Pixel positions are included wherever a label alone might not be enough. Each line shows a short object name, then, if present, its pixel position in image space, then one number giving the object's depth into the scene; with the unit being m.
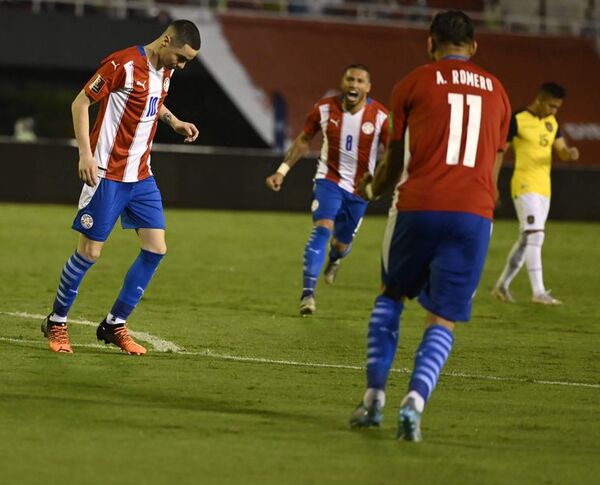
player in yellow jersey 28.27
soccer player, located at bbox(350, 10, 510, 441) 13.14
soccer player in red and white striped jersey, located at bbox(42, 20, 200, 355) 17.78
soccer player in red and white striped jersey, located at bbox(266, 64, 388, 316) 25.87
